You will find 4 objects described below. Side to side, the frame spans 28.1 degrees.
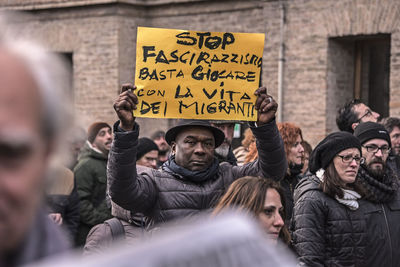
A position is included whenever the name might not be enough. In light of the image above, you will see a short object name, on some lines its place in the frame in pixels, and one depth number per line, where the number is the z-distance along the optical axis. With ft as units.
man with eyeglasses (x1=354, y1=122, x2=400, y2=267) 16.16
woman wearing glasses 15.90
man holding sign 13.98
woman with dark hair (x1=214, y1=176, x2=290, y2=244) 12.58
